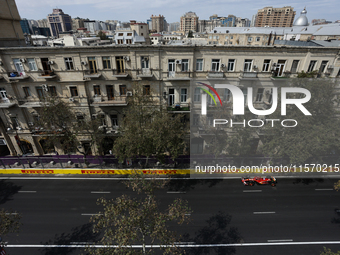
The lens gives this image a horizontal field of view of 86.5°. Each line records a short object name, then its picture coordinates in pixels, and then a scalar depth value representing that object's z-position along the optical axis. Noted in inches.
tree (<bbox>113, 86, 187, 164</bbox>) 846.5
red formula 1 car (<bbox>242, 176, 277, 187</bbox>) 1044.5
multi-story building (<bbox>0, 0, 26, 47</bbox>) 1075.3
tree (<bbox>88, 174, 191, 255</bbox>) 420.5
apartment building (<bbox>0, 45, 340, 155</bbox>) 1040.2
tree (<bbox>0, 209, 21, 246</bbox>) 521.7
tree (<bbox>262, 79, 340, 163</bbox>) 871.7
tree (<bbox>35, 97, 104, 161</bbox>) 987.9
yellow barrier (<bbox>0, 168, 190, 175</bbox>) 1149.1
